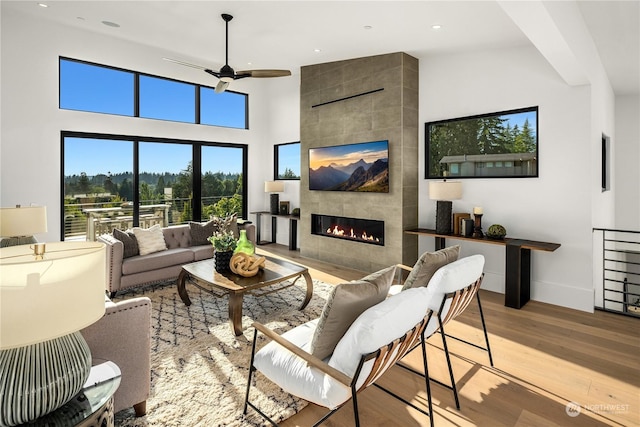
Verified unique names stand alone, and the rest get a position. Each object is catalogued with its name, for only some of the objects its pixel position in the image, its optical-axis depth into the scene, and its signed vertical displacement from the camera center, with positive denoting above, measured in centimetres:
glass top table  131 -79
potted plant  379 -51
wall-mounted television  521 +60
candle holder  435 -27
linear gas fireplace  545 -39
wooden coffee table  320 -74
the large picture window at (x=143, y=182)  546 +42
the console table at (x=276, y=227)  713 -46
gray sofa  422 -71
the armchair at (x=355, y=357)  163 -74
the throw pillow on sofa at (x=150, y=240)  462 -47
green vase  381 -45
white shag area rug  214 -121
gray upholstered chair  191 -78
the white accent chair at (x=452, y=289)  227 -56
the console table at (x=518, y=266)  384 -68
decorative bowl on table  417 -32
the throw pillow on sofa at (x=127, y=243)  448 -48
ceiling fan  403 +153
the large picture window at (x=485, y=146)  419 +77
